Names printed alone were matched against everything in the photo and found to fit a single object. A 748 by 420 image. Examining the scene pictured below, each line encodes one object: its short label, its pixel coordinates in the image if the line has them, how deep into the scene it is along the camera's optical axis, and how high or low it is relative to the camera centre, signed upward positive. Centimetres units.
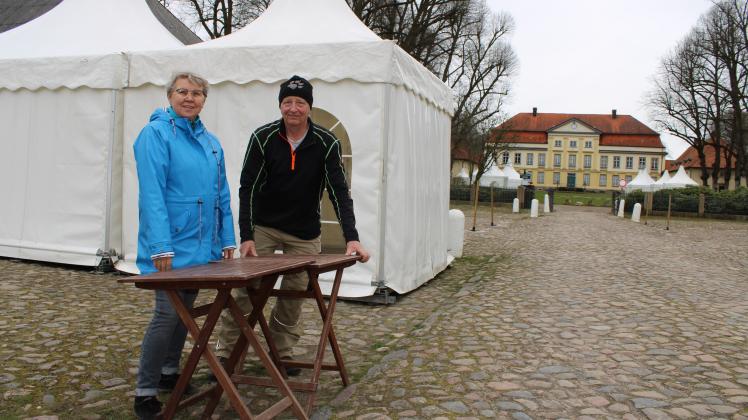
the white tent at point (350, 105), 643 +87
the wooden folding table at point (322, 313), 329 -75
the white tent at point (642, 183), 4672 +99
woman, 307 -12
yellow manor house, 9144 +621
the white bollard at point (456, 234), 1025 -76
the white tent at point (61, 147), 768 +34
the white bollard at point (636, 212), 2602 -69
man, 369 -4
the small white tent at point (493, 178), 4708 +97
